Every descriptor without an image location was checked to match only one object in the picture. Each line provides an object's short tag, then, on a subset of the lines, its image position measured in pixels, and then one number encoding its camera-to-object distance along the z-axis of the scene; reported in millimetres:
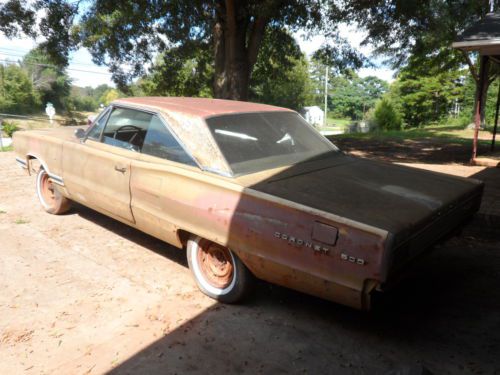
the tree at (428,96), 39125
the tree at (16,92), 62219
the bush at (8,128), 24078
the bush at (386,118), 30391
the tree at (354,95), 99562
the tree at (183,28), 10414
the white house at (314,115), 60812
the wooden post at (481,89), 8742
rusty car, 2496
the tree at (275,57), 13664
